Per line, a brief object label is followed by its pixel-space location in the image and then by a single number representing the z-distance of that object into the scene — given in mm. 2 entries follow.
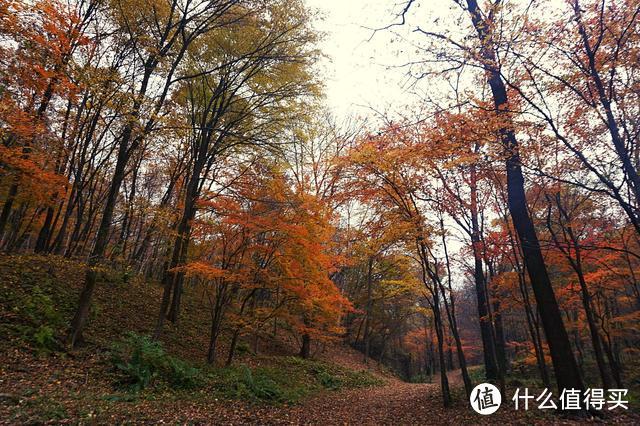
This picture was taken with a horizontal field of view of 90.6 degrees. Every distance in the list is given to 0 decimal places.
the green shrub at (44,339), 7250
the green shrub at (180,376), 7961
